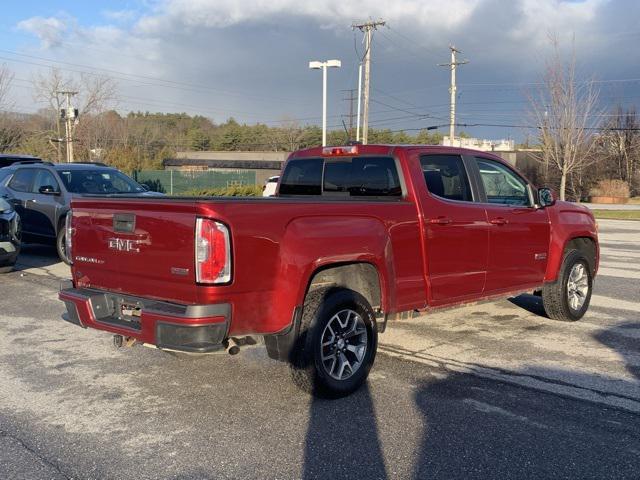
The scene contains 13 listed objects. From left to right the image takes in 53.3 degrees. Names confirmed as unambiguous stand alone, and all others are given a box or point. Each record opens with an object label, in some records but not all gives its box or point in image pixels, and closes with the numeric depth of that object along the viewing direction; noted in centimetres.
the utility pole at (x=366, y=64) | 3491
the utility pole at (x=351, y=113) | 6109
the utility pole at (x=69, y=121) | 3597
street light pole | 3003
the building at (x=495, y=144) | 4961
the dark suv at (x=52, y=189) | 1140
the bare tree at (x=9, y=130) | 4447
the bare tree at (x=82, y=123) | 4638
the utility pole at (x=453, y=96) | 4295
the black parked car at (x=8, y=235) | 990
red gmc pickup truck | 413
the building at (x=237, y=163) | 4680
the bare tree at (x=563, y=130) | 2877
